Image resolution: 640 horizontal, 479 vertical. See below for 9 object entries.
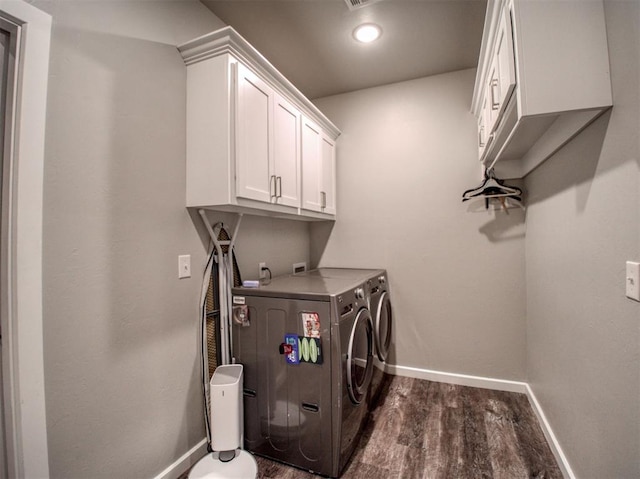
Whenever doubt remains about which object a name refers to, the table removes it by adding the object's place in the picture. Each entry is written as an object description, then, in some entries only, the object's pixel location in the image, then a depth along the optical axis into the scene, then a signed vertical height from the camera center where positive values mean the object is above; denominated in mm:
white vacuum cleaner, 1457 -952
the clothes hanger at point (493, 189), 2270 +450
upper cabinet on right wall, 1071 +699
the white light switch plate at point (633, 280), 900 -111
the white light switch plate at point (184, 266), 1570 -83
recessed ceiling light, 1958 +1474
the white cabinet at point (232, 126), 1498 +676
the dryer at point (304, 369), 1500 -653
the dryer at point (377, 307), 2088 -458
